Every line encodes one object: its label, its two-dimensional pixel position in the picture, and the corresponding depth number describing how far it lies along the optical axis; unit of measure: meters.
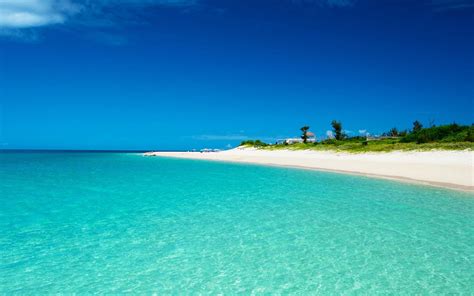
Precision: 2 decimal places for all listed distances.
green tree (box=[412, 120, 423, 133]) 64.18
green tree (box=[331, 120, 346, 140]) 66.35
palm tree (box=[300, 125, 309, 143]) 73.75
